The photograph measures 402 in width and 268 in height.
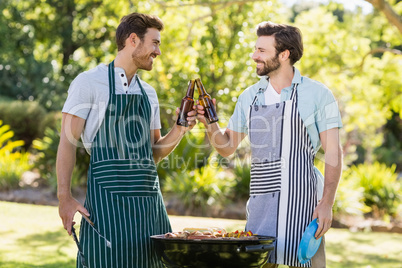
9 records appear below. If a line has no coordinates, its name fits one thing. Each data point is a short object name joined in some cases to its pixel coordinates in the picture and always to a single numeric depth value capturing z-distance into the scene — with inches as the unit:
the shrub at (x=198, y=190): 418.9
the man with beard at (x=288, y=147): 117.5
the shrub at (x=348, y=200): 439.2
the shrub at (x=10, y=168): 451.8
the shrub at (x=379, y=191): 464.1
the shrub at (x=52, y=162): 454.3
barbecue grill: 99.9
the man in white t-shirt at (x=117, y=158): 113.9
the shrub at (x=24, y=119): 659.4
